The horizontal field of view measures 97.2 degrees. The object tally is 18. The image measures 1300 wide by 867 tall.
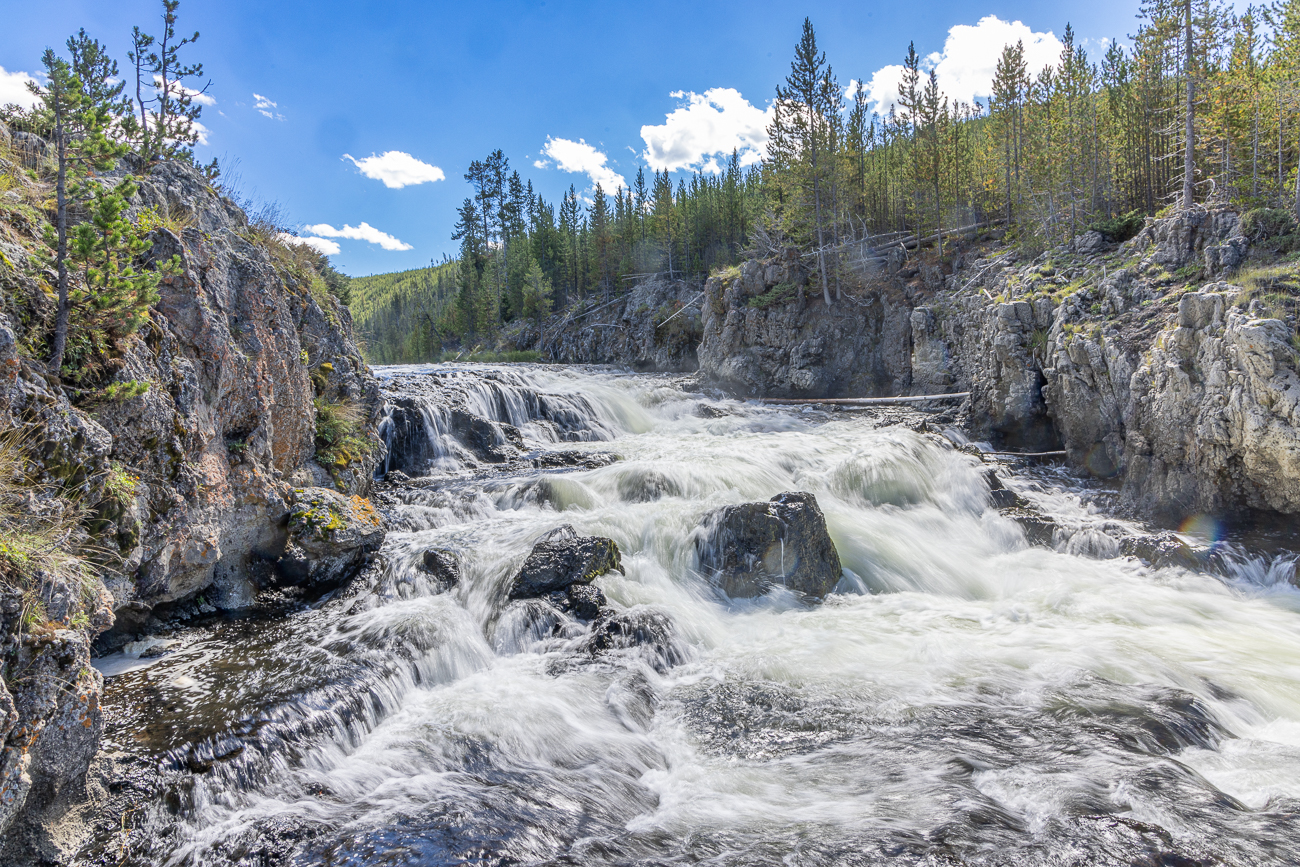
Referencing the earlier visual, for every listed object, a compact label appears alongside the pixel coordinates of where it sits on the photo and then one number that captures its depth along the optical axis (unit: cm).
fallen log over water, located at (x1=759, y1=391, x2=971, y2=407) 2247
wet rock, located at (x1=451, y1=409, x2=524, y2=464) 1638
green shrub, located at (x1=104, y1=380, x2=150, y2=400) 573
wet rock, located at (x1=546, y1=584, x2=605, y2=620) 808
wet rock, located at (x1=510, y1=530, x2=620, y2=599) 840
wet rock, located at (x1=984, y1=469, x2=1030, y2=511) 1356
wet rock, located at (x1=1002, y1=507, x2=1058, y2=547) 1182
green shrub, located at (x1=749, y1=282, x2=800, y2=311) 3067
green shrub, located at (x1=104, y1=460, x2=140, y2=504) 554
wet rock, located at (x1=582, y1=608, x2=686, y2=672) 746
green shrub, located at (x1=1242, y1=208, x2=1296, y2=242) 1295
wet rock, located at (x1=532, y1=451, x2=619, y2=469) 1554
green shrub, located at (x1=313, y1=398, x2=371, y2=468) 1055
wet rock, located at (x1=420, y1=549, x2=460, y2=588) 888
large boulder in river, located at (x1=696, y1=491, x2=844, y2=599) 958
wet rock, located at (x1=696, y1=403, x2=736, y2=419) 2365
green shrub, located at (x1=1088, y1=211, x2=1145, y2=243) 1998
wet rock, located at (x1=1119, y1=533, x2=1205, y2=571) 1001
